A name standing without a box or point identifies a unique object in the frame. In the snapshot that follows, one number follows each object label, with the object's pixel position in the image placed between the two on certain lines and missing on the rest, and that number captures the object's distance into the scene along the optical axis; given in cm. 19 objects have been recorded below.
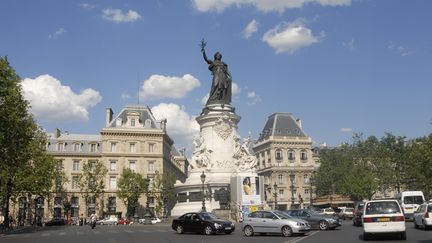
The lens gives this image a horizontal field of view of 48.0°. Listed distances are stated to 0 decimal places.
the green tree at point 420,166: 6343
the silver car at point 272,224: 2622
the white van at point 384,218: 2092
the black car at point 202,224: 2919
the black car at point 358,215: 3531
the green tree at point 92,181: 8194
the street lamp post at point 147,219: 5712
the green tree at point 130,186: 8019
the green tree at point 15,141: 3925
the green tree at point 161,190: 8406
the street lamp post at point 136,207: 6927
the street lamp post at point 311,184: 10176
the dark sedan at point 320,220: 3181
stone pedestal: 4643
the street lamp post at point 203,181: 4151
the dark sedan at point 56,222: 6511
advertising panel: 4319
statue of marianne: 5091
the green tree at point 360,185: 7931
